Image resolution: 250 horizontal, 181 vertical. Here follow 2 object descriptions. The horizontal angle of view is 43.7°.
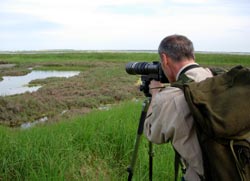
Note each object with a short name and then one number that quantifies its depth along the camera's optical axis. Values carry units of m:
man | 1.63
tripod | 2.58
